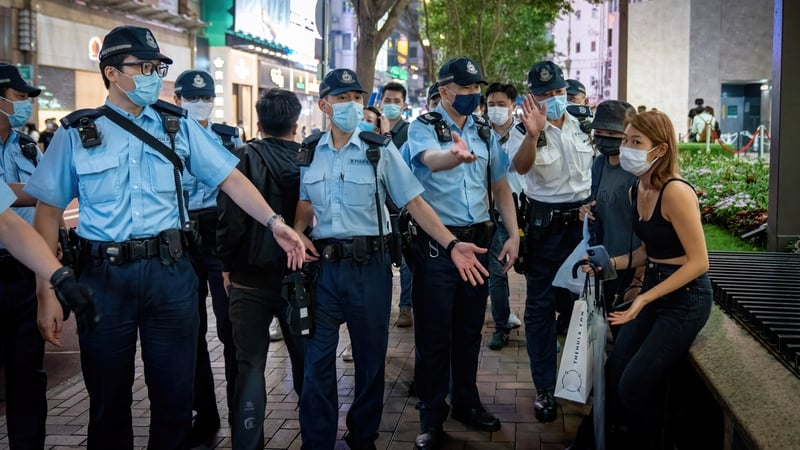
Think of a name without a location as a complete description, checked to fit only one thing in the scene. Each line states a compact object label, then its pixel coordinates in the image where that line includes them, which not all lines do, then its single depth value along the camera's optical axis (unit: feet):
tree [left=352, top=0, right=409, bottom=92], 38.75
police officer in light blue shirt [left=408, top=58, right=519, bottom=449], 15.71
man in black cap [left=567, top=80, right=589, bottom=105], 24.26
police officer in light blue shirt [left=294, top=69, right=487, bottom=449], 13.85
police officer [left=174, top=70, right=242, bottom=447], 16.29
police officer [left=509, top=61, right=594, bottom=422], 17.47
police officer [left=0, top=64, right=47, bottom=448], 13.80
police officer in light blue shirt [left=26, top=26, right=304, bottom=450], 11.57
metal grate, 13.32
